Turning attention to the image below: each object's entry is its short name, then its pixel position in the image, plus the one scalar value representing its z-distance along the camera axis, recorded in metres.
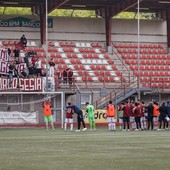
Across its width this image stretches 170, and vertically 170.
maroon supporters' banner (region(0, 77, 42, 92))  48.97
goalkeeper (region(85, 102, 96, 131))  42.41
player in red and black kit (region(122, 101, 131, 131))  41.84
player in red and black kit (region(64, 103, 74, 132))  41.31
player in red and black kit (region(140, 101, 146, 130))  42.62
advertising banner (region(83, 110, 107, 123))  50.38
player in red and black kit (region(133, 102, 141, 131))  42.06
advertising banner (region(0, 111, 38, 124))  46.16
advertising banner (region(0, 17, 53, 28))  58.84
